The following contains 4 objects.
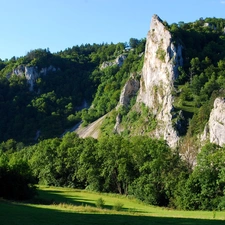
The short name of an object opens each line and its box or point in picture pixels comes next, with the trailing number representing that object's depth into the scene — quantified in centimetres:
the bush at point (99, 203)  4459
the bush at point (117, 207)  4050
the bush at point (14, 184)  5320
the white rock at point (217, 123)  9238
